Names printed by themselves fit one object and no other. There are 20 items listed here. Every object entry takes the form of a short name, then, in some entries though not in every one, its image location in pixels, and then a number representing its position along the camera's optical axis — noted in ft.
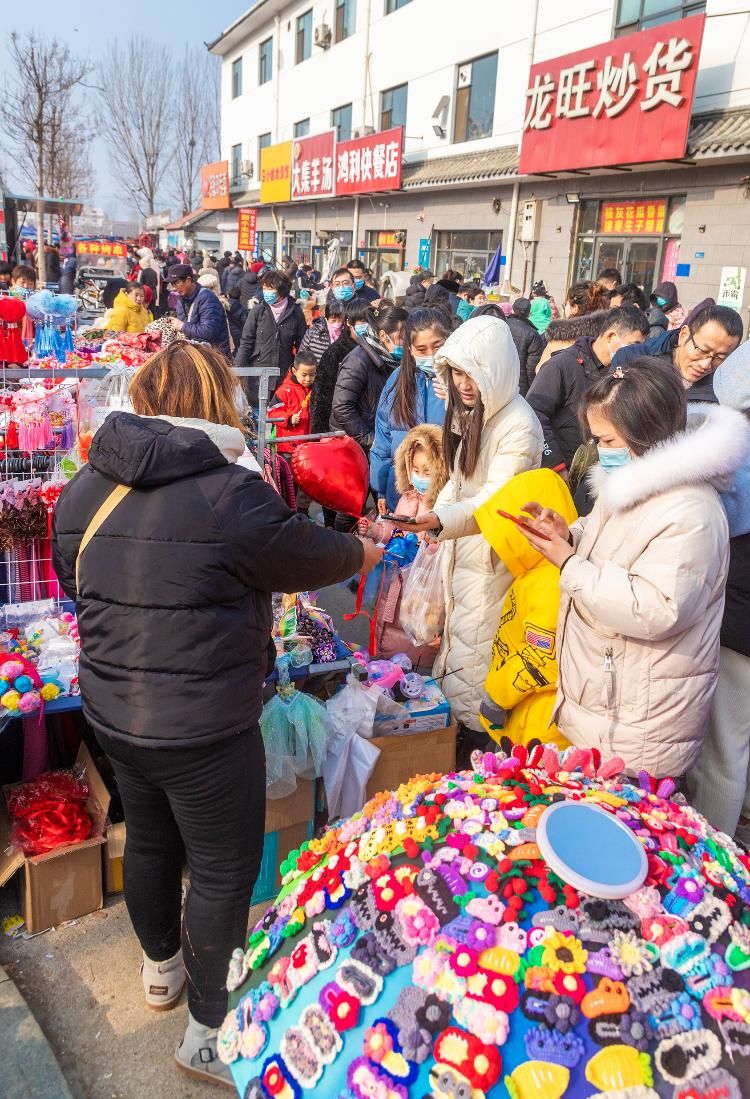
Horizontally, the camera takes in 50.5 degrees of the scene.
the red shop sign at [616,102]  31.19
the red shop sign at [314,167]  66.44
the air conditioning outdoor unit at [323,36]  71.10
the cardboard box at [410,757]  9.45
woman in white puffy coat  9.47
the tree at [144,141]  124.57
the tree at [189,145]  128.26
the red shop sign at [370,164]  55.42
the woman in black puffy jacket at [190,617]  5.44
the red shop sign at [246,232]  66.13
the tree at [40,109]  53.83
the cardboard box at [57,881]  8.07
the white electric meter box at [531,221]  42.83
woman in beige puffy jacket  6.36
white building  32.30
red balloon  9.80
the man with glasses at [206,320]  24.59
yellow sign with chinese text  76.23
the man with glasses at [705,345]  10.78
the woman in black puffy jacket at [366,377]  16.35
